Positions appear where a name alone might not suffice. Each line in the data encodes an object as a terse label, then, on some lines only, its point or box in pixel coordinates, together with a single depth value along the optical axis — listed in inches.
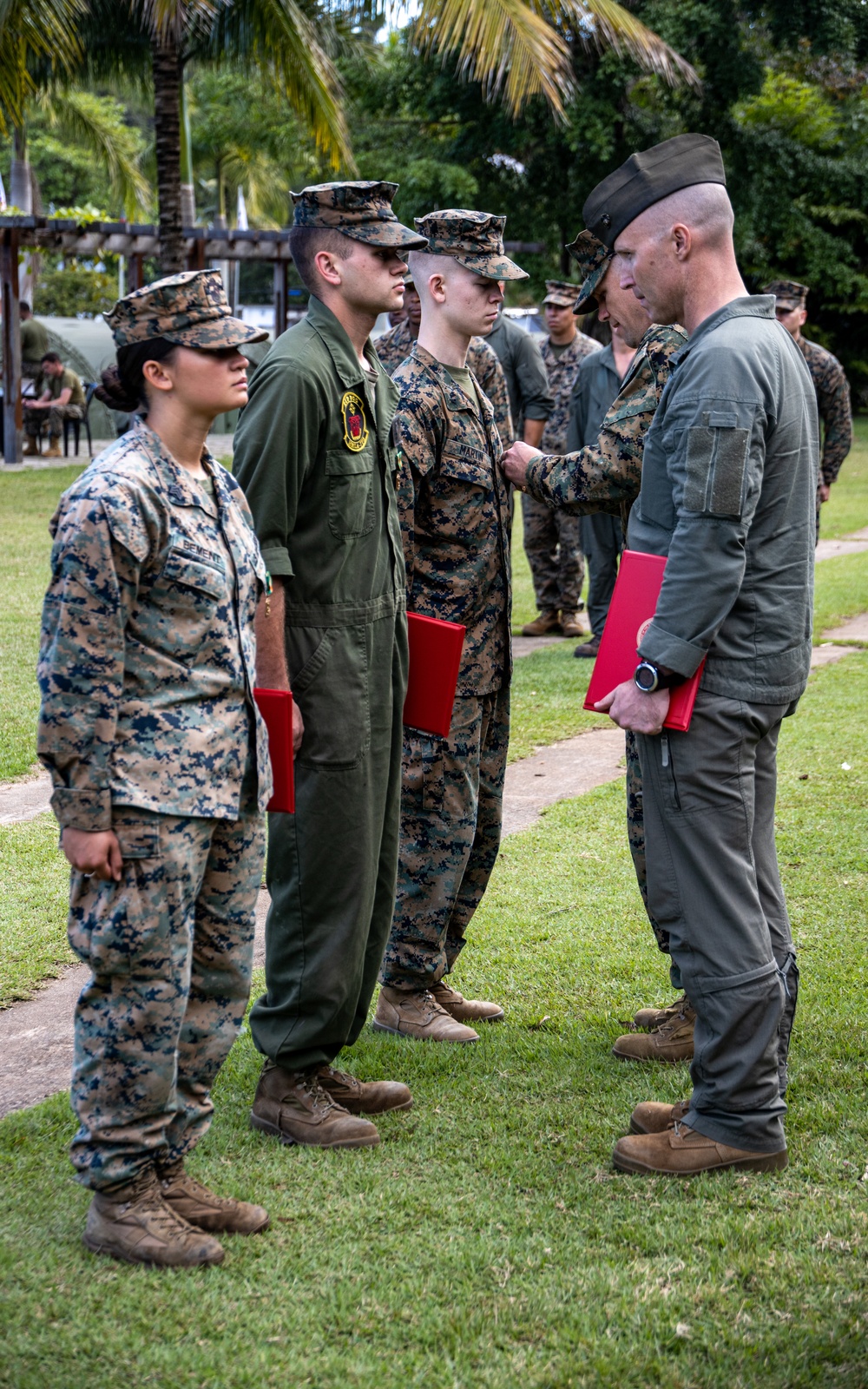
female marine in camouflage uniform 108.1
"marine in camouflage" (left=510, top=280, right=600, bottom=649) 398.9
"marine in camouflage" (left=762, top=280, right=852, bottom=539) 381.4
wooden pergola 765.3
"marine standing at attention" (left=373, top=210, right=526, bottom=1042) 165.0
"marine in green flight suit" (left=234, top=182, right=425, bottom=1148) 134.3
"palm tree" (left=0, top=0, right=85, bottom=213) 594.9
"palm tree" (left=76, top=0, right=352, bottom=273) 653.3
